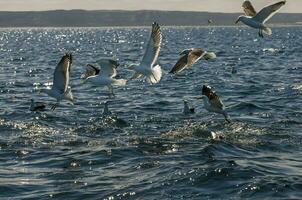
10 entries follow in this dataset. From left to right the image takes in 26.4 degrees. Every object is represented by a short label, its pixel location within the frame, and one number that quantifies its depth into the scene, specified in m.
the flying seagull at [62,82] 16.87
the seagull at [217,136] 17.95
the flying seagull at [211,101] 18.59
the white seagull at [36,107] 23.79
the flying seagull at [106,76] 17.74
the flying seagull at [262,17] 18.72
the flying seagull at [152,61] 16.61
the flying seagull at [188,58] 18.48
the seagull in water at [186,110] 22.39
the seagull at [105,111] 22.41
